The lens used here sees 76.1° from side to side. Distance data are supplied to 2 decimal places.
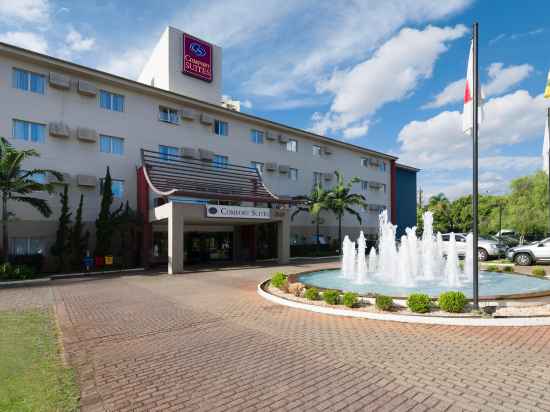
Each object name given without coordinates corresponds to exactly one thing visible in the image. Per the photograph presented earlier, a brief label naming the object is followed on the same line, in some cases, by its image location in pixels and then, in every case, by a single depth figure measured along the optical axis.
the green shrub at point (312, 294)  10.59
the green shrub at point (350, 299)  9.55
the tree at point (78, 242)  20.77
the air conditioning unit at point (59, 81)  21.36
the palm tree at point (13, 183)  17.67
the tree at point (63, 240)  20.34
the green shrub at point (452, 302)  8.68
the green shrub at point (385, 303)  9.17
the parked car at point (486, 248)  25.53
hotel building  20.84
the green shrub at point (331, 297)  9.87
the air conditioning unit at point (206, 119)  28.22
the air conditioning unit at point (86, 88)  22.33
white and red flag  9.01
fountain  12.48
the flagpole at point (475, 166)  8.55
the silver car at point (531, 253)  20.83
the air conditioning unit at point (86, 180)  22.14
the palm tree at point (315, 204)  32.88
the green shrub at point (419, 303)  8.77
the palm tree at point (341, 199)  33.75
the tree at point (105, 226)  21.53
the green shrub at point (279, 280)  12.71
